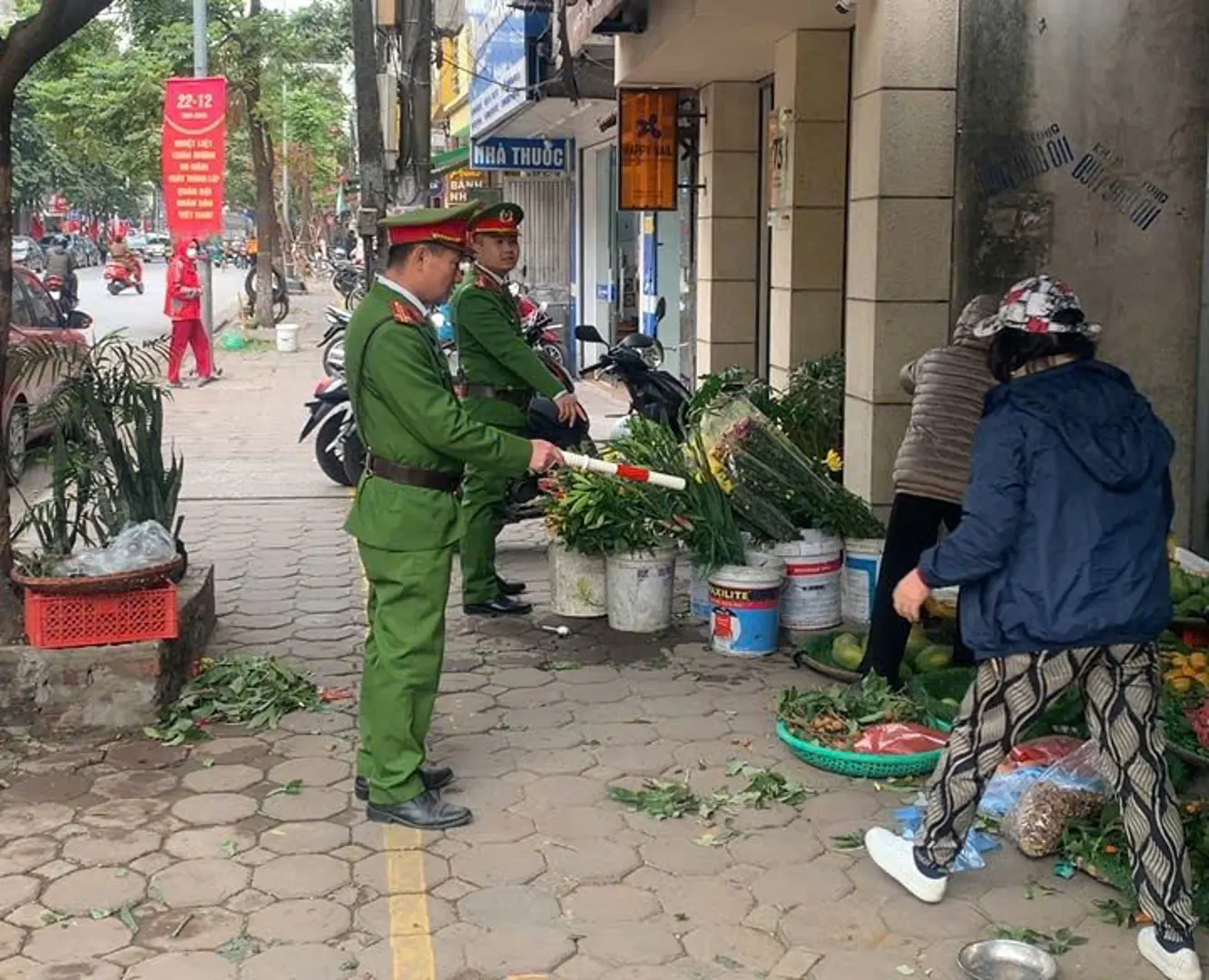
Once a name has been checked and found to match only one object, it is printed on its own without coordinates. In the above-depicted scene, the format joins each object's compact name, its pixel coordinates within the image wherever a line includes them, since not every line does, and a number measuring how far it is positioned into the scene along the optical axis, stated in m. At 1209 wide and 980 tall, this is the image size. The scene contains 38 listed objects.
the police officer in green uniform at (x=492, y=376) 6.21
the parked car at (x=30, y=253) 34.19
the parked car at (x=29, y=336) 5.59
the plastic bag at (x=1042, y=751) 4.27
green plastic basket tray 4.50
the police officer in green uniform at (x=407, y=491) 4.12
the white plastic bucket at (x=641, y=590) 6.18
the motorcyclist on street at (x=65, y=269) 22.00
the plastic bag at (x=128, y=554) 5.05
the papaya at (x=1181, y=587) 5.04
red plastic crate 4.89
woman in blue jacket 3.21
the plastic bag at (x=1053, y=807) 3.97
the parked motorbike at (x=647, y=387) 8.02
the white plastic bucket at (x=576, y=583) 6.39
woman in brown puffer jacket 4.86
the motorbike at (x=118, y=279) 33.01
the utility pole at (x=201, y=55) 18.48
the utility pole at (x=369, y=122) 10.66
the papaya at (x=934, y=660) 5.31
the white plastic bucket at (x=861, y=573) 6.01
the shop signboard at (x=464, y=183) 22.83
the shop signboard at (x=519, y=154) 17.22
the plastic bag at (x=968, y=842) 3.95
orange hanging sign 10.09
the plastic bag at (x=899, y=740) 4.57
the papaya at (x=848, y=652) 5.51
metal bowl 3.36
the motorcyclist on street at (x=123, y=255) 27.15
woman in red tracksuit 16.12
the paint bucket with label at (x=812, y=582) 5.94
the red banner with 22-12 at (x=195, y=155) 17.42
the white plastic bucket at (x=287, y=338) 22.25
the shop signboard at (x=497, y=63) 13.33
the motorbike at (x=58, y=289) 20.33
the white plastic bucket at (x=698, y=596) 6.30
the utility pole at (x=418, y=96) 10.02
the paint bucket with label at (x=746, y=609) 5.80
